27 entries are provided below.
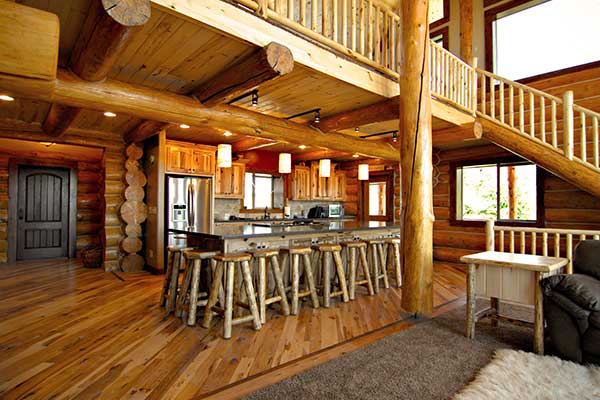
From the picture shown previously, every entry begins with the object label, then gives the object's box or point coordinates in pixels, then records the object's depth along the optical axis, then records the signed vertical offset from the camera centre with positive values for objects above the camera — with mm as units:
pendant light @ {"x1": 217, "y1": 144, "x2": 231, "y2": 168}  5520 +824
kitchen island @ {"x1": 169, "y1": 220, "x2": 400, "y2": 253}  3568 -369
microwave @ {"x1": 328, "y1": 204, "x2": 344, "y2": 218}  8954 -147
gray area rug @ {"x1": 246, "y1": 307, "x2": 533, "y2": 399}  2088 -1152
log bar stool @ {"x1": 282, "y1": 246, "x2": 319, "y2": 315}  3643 -790
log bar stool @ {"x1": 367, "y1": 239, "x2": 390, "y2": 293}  4637 -753
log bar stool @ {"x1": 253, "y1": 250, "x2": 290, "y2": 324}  3391 -797
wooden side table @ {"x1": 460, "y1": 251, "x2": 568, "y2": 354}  2650 -582
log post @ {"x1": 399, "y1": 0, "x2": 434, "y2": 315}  3506 +454
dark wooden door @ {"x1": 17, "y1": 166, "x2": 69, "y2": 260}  7211 -167
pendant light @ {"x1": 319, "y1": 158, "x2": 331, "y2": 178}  6672 +744
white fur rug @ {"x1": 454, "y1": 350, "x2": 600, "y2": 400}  2014 -1122
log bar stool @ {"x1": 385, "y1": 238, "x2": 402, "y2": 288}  4968 -800
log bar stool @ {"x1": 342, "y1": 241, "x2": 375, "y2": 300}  4277 -794
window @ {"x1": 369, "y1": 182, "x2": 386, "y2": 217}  9230 +178
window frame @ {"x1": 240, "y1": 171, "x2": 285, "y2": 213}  7612 +32
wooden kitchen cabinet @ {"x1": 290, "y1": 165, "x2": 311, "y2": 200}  8266 +546
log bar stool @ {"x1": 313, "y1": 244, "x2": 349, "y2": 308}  3906 -778
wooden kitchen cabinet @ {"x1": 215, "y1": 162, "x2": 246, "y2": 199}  6922 +500
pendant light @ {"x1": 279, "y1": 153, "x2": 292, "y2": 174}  6191 +793
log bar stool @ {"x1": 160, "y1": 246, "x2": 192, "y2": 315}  3645 -826
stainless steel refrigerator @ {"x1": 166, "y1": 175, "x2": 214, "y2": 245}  6012 +61
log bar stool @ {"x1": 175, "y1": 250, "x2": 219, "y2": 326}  3297 -807
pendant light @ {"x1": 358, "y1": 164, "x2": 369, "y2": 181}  7203 +716
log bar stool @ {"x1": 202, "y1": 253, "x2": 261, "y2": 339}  3049 -786
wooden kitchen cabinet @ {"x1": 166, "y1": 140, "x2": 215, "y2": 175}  6102 +880
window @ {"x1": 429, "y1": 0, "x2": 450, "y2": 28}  7328 +4640
